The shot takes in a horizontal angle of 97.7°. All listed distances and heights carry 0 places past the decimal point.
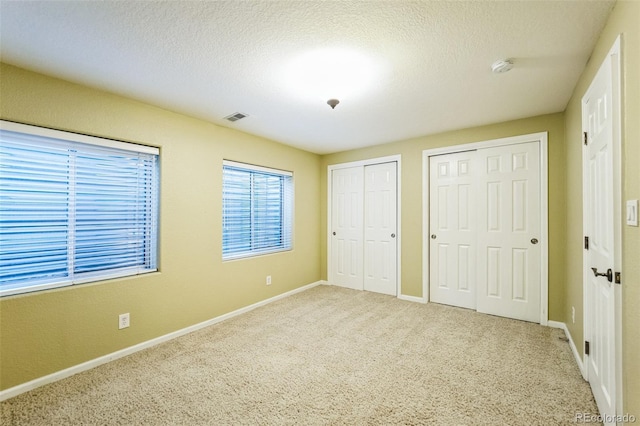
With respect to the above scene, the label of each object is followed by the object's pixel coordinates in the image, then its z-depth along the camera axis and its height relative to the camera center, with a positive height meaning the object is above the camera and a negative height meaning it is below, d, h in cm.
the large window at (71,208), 204 +6
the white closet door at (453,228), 362 -16
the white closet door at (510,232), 319 -17
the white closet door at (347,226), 464 -17
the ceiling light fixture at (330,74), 193 +111
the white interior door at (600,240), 152 -14
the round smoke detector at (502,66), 198 +109
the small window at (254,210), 358 +9
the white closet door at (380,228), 430 -18
